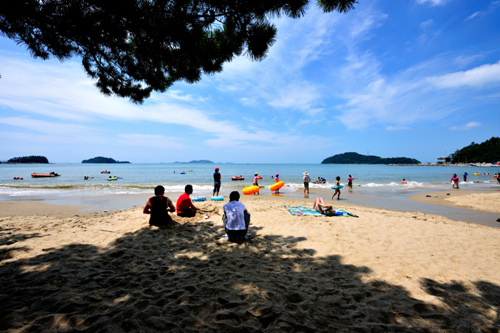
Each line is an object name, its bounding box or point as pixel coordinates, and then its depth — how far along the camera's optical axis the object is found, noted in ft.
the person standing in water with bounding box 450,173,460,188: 81.73
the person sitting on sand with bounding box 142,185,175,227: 22.98
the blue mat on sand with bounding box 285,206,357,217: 31.21
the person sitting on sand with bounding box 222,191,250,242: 19.42
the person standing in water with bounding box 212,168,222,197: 49.46
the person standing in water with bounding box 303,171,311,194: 58.28
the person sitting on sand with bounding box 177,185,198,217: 26.66
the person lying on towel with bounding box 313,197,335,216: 30.81
